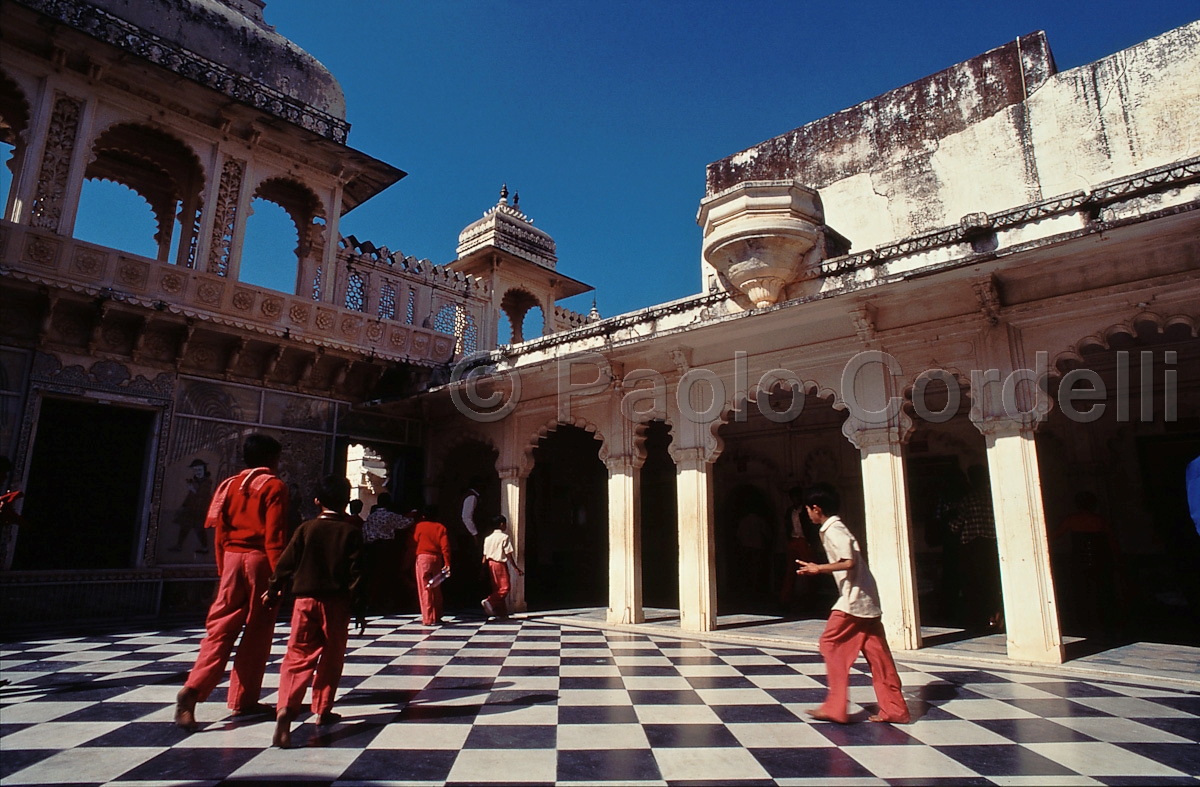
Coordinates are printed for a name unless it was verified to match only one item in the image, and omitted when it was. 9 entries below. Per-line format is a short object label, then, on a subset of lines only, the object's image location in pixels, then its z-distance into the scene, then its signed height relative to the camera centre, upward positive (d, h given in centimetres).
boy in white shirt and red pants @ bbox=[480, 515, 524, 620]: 801 -36
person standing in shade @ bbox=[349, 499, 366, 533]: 692 +27
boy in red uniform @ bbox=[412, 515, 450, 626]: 740 -23
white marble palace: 566 +202
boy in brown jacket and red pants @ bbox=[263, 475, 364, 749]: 331 -28
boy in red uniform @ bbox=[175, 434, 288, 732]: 356 -15
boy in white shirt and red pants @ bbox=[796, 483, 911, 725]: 347 -50
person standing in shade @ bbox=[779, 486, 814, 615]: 803 -15
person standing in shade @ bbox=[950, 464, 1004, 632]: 694 -19
